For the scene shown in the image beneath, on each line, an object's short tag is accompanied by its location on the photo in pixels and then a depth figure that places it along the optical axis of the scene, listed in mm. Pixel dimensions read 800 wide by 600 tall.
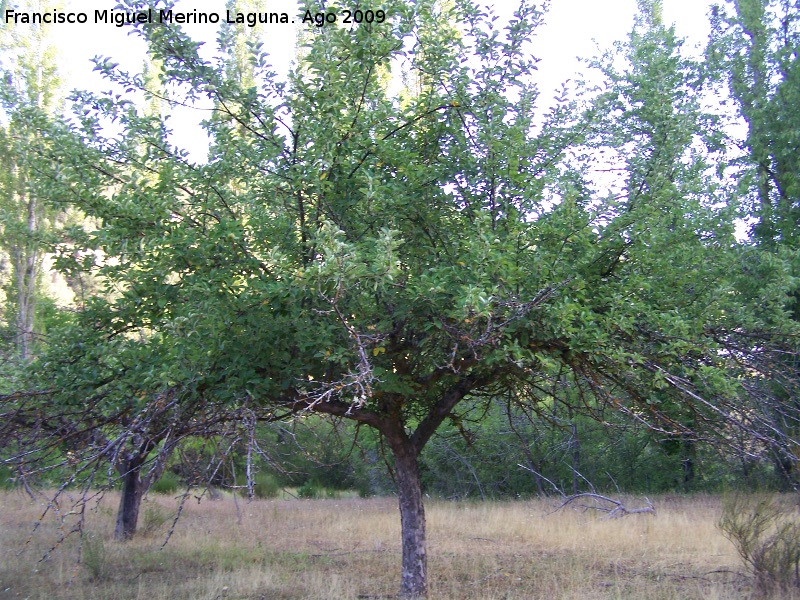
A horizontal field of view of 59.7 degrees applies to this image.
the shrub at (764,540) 7188
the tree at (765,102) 14375
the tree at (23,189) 13438
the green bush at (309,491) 21994
